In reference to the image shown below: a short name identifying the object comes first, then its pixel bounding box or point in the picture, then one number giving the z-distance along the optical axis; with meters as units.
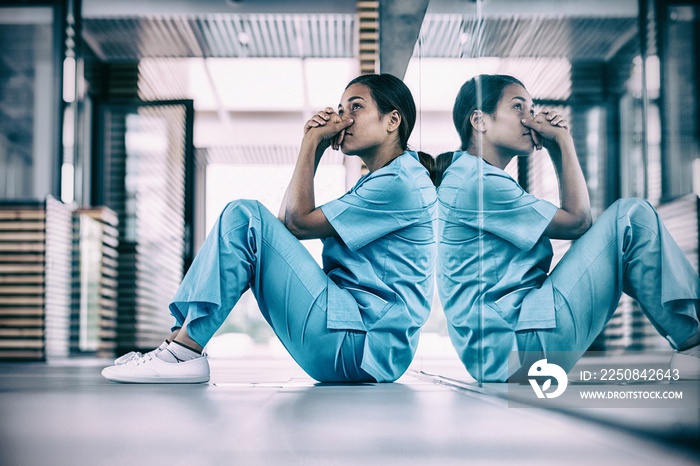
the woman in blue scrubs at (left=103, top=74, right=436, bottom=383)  2.07
